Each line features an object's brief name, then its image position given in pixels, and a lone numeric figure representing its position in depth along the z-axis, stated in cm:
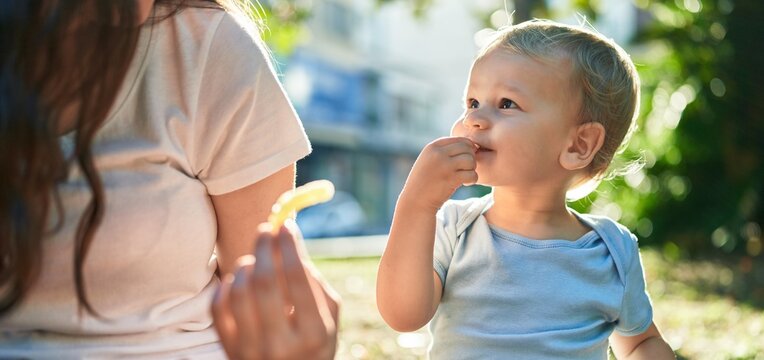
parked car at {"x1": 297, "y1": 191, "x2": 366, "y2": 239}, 2569
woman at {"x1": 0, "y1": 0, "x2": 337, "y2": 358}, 128
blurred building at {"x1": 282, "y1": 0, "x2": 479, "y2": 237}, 3391
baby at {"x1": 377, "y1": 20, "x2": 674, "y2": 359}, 206
